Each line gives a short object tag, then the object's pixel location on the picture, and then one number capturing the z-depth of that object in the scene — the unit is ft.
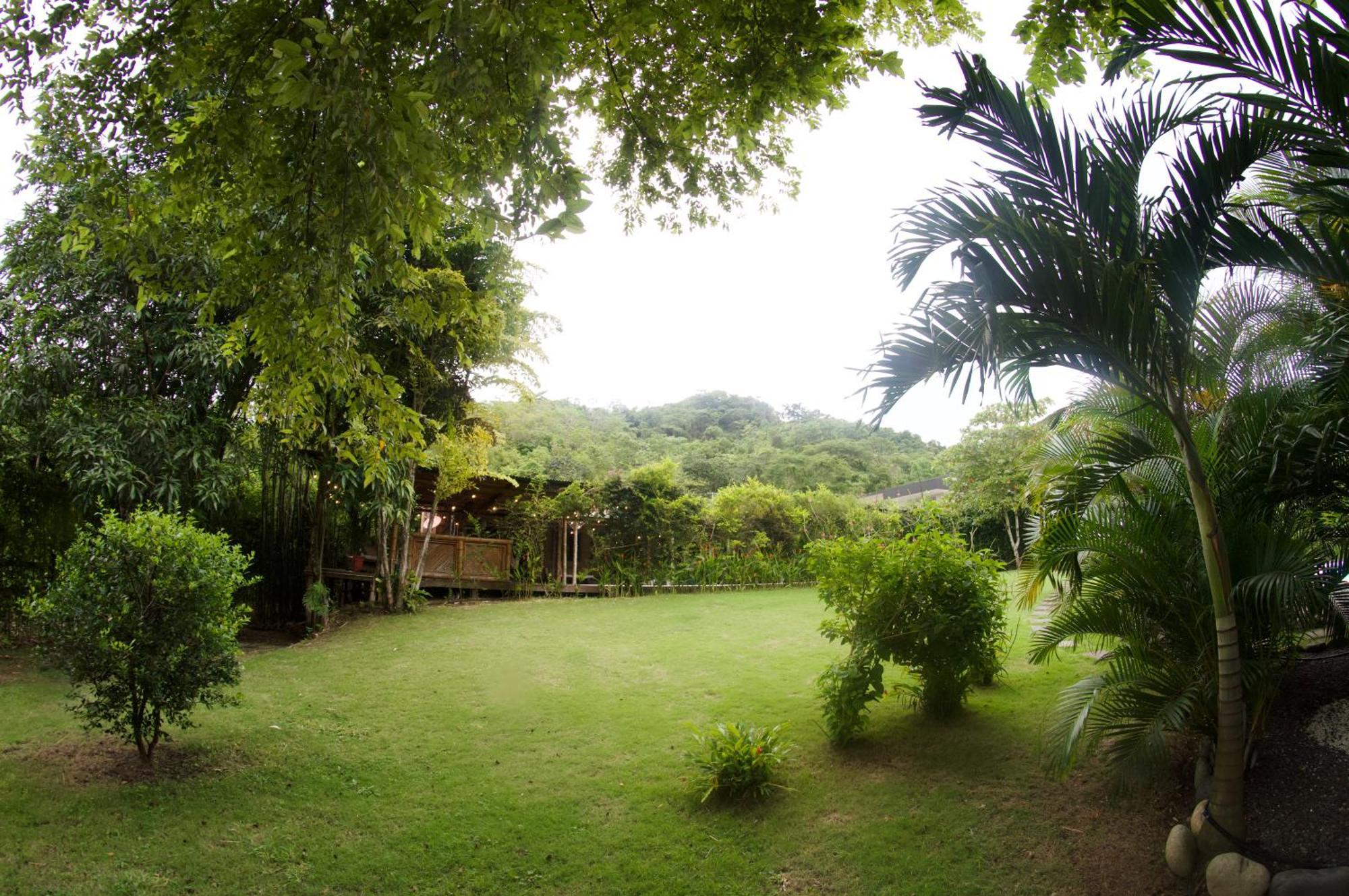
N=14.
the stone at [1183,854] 10.76
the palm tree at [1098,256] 10.52
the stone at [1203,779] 11.81
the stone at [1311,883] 9.77
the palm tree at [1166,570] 11.60
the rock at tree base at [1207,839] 10.57
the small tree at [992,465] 50.47
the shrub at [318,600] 30.01
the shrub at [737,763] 14.60
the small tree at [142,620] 14.19
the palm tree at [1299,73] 9.02
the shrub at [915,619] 15.81
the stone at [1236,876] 10.08
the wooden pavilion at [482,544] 37.78
